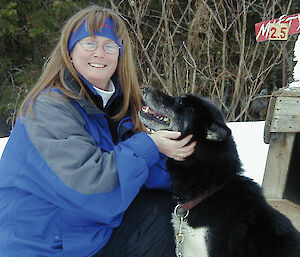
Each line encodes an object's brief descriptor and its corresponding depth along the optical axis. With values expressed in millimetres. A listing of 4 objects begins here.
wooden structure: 2465
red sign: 3195
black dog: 1782
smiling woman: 1612
